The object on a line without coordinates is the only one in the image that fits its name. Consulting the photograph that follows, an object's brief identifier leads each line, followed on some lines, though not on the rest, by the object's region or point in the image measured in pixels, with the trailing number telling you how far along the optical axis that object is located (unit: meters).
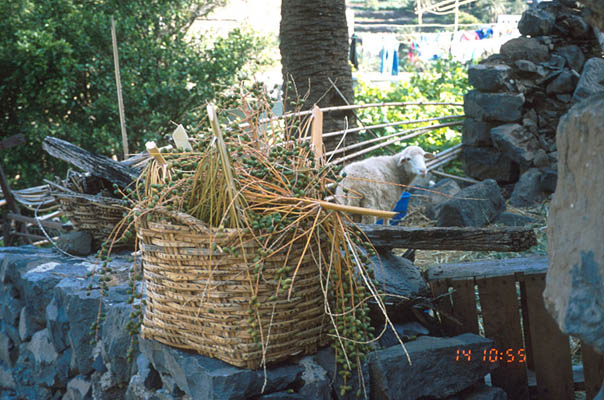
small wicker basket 3.48
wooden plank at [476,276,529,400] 2.48
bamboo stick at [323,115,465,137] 6.90
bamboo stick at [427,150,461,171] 6.51
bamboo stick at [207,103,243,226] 1.91
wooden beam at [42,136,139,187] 3.56
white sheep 4.36
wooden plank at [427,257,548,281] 2.53
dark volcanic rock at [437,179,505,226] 4.79
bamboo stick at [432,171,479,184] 6.33
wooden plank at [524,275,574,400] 2.47
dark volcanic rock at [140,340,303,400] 1.95
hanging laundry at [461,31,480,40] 16.91
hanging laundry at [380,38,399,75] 16.50
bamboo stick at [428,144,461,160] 6.79
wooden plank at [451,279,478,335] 2.54
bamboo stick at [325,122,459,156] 7.00
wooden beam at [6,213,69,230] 4.39
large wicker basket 1.95
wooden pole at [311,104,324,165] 2.39
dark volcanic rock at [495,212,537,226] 4.93
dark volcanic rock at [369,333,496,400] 2.09
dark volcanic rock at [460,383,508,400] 2.24
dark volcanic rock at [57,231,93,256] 3.79
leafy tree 8.22
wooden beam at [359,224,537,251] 2.44
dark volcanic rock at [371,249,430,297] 2.51
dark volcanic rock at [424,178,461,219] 5.47
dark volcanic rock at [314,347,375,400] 2.12
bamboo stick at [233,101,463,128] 2.35
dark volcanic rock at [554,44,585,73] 6.51
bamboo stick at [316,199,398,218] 1.72
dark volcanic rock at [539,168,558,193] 5.78
